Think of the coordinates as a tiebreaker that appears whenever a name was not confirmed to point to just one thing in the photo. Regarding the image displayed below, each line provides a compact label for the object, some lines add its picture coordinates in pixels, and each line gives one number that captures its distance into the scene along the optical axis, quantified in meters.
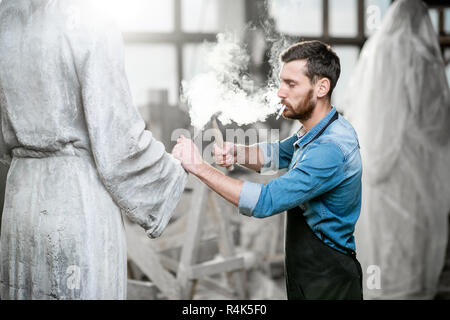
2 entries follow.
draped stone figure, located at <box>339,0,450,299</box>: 4.20
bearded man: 1.95
